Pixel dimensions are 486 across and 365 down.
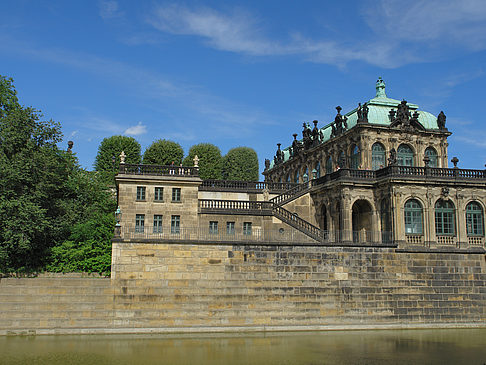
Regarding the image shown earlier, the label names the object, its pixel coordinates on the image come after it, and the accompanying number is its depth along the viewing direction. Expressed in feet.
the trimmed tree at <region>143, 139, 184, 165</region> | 205.98
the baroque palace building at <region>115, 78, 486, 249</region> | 120.98
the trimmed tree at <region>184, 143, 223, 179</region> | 213.25
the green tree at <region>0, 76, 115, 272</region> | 106.93
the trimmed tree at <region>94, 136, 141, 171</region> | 196.13
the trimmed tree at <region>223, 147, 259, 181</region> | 237.86
